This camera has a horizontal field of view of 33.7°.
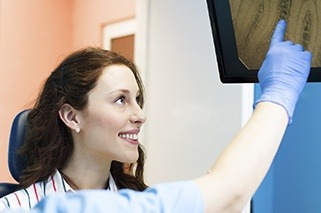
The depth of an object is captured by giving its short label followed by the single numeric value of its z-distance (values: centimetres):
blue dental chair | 189
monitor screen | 123
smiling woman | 177
